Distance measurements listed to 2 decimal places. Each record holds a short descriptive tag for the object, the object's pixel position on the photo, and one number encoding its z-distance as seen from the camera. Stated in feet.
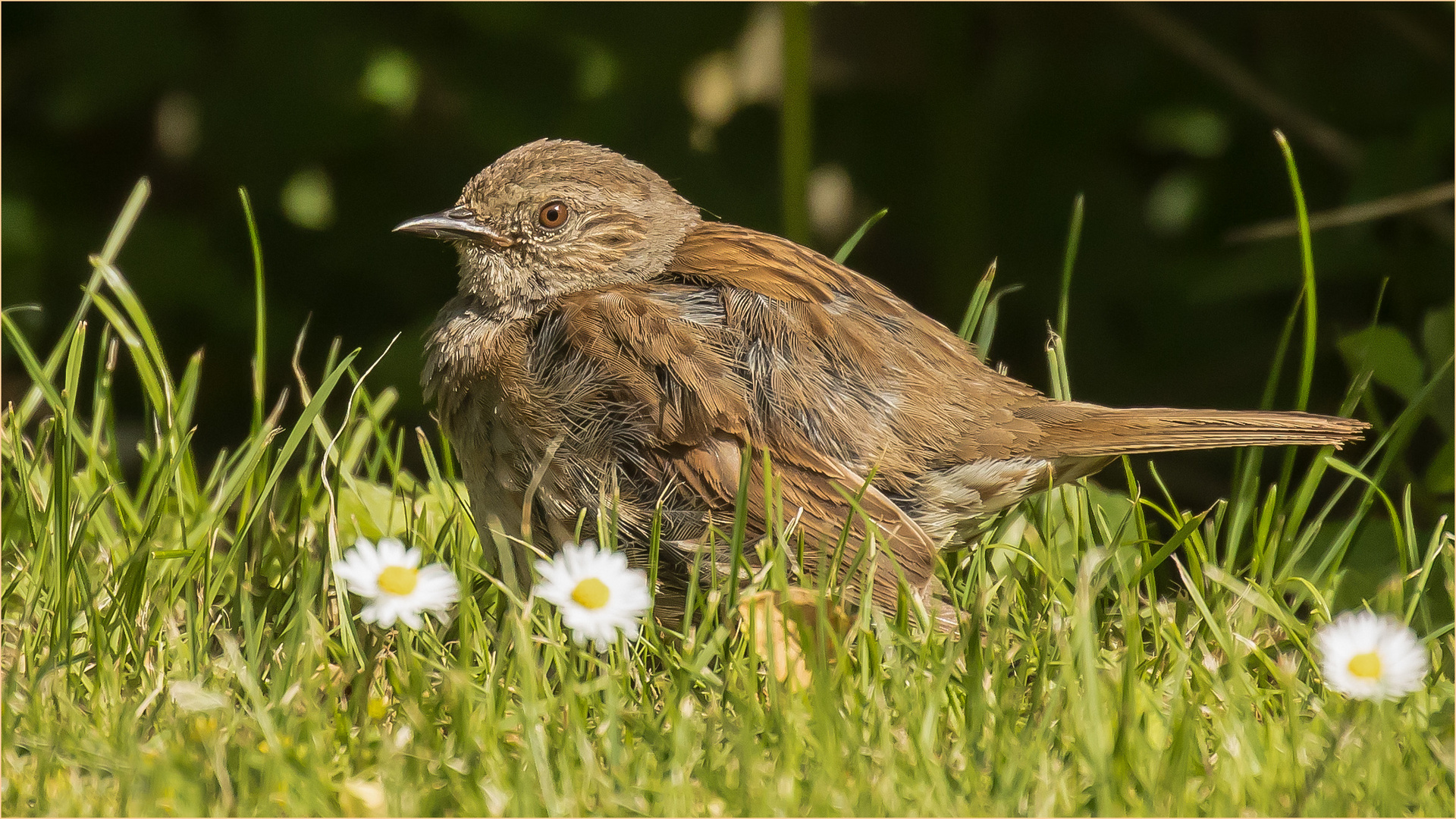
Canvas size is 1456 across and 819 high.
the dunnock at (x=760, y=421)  18.83
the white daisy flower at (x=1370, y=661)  15.08
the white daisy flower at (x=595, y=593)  15.78
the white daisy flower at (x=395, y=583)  15.93
